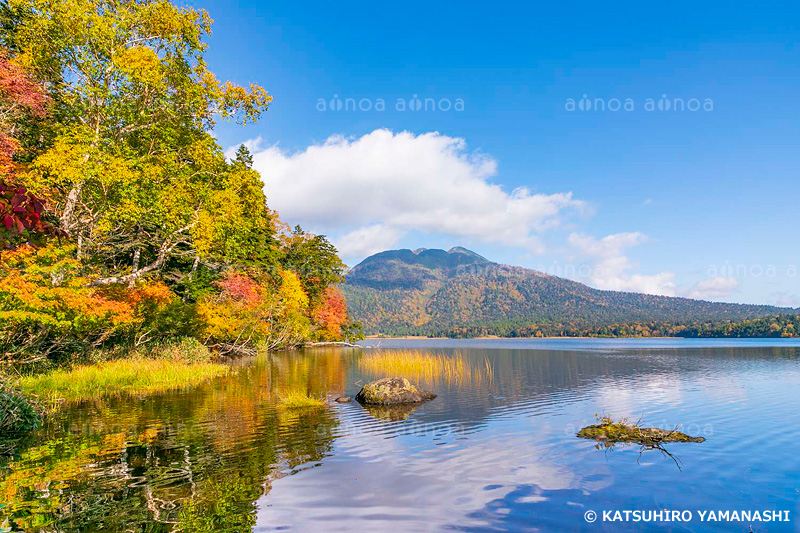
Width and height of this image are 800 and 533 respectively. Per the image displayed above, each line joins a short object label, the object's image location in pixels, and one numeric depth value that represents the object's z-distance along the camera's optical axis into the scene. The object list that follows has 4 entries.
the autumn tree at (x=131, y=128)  20.89
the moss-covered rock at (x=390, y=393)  21.25
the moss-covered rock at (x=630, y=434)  13.98
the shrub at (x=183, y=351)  30.36
